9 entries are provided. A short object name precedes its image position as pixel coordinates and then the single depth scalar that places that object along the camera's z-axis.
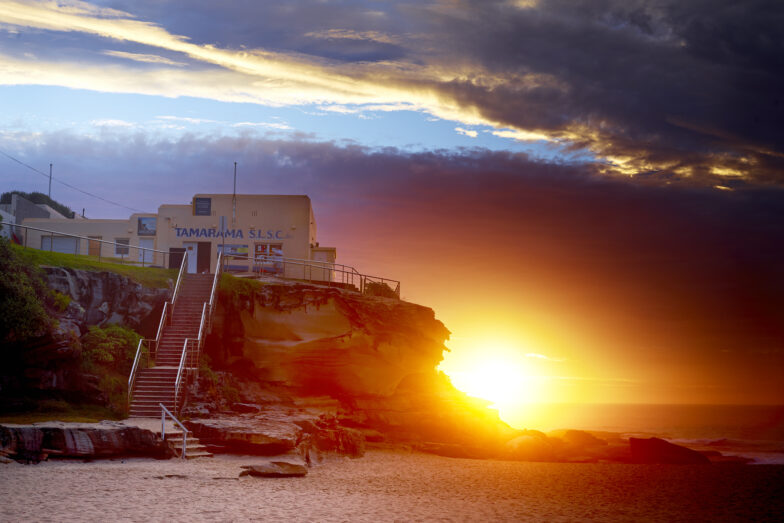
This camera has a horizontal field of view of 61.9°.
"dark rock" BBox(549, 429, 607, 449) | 44.12
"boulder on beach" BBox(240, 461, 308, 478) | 18.48
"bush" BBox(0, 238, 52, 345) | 22.39
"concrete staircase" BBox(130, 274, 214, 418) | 24.16
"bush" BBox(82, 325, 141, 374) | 25.59
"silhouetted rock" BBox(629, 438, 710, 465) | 36.84
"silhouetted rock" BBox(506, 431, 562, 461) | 32.91
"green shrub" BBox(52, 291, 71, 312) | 25.65
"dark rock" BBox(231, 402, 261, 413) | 26.19
